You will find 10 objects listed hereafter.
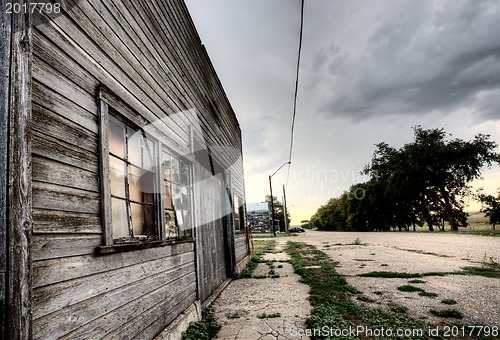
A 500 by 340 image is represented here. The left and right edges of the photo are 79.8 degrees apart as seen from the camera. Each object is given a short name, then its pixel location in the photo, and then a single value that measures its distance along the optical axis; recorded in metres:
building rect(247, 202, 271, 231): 54.97
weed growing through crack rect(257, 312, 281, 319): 4.27
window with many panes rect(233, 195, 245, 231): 9.19
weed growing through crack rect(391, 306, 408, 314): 4.27
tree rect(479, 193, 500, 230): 28.41
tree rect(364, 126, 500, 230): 31.06
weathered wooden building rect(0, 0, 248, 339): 1.53
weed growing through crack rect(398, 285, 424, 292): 5.41
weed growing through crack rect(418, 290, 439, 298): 4.94
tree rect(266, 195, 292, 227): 85.45
